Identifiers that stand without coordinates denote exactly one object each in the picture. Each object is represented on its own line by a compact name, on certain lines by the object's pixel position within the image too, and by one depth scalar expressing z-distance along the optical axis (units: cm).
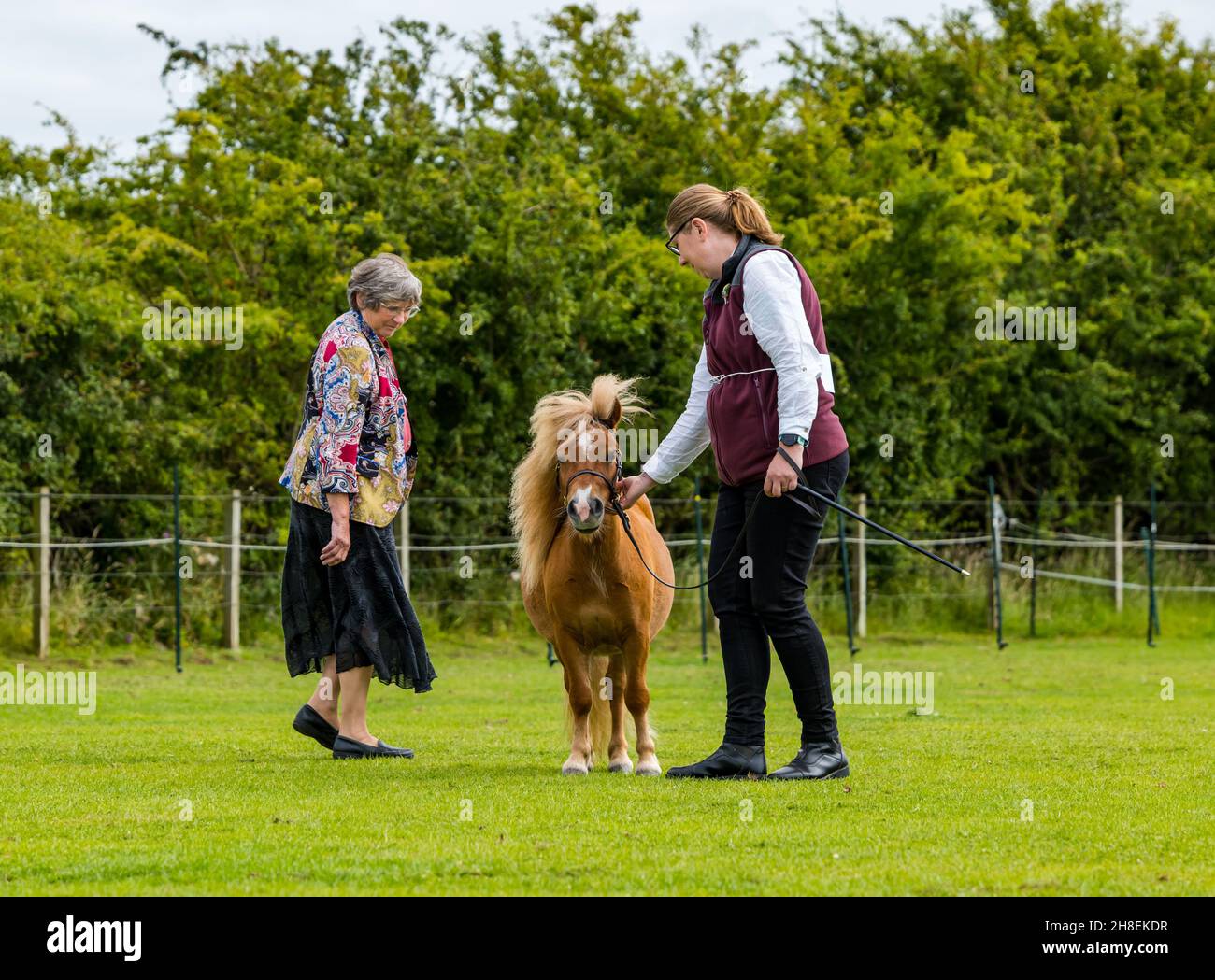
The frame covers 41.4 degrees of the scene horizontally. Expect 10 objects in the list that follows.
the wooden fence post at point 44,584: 1462
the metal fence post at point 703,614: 1614
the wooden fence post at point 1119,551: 2153
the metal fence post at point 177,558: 1421
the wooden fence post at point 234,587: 1612
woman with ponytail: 607
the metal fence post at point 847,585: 1659
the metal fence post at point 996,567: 1794
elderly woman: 705
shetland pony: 657
